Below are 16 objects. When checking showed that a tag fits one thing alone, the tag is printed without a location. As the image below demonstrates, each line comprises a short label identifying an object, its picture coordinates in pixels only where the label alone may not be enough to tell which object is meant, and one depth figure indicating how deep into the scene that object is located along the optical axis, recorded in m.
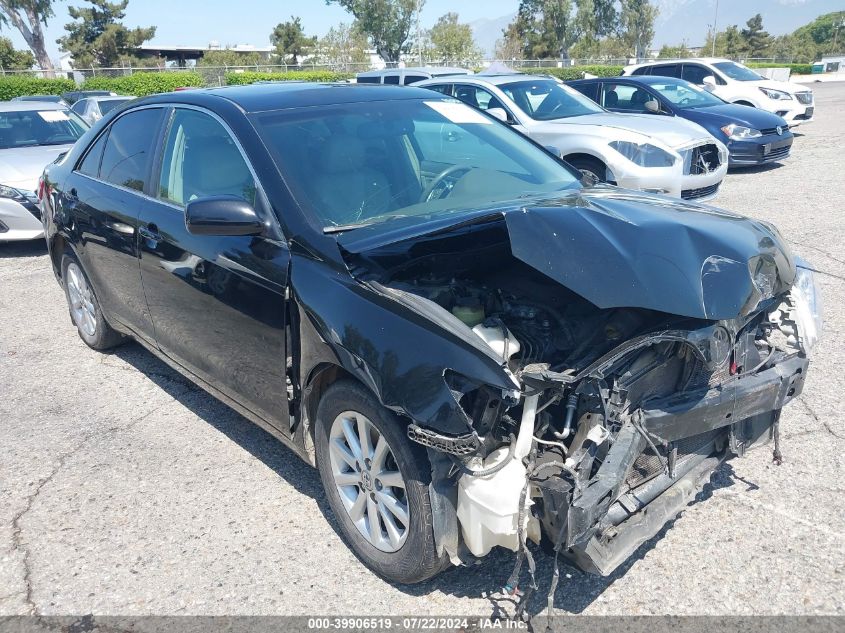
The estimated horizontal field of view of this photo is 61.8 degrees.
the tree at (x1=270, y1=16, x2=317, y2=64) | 59.31
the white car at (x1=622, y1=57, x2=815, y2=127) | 14.44
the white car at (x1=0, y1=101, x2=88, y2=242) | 7.96
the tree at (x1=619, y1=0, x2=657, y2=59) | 70.38
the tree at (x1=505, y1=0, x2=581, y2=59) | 61.19
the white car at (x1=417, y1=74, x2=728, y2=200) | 8.18
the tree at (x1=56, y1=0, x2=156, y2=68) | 54.84
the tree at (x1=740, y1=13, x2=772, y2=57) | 70.12
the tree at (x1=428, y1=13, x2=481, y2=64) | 56.78
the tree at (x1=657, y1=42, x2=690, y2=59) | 58.62
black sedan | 2.36
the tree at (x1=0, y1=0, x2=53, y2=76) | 47.84
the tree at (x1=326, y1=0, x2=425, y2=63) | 57.03
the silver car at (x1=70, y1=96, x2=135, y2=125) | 14.85
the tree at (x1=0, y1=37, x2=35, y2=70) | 48.14
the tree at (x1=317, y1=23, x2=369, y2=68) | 55.12
